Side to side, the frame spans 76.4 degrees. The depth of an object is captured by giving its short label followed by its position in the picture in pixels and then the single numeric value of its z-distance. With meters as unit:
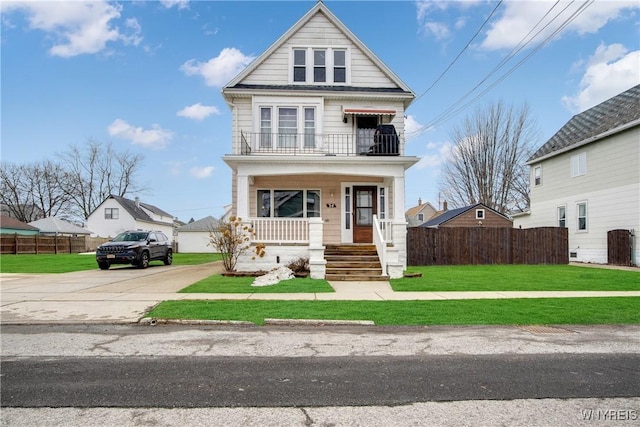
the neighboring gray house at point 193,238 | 47.16
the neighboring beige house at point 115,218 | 49.81
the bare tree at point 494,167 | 33.91
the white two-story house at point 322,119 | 16.23
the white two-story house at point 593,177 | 17.67
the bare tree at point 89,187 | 54.38
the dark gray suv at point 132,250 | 17.56
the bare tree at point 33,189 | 54.31
